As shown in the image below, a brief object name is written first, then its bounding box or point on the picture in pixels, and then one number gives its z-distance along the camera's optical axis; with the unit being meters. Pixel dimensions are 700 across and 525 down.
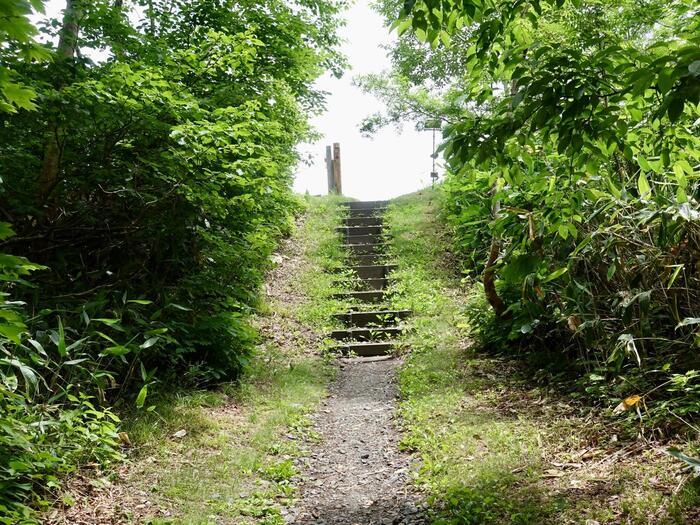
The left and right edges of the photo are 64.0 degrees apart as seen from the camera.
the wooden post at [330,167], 19.08
